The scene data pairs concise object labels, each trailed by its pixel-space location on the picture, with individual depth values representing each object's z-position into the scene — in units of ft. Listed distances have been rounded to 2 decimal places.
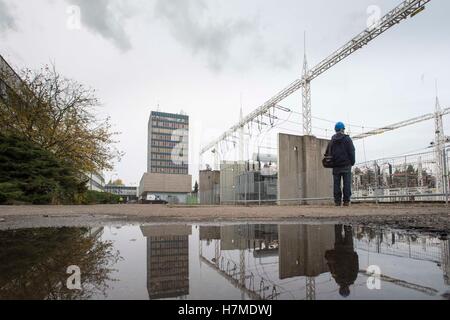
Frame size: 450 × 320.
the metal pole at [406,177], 41.88
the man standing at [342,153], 26.67
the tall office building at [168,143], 416.83
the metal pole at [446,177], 32.54
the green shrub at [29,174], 41.09
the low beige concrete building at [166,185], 282.36
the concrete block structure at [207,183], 143.84
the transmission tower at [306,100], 78.69
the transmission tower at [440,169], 34.58
